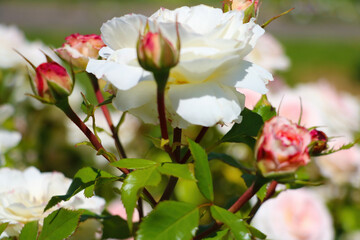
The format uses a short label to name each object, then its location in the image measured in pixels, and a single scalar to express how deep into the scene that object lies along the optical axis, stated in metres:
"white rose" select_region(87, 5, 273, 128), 0.59
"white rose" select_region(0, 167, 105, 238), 0.67
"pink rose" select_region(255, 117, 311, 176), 0.59
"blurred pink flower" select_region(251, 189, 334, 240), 0.93
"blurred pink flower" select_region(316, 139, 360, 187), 1.15
